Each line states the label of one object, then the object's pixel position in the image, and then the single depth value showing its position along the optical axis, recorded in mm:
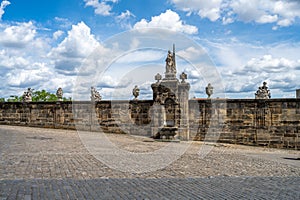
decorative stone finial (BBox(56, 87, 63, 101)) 22950
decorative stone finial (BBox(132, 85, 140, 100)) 20109
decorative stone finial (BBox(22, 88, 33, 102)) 22703
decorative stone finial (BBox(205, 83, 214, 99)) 18969
